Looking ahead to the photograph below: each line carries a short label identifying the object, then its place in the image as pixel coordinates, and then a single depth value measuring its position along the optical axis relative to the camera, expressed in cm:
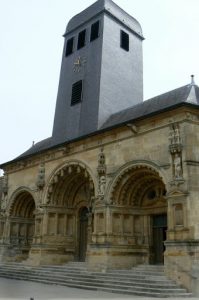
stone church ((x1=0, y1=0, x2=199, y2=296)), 1189
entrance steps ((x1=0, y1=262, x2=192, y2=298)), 1041
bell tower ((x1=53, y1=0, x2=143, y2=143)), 1797
